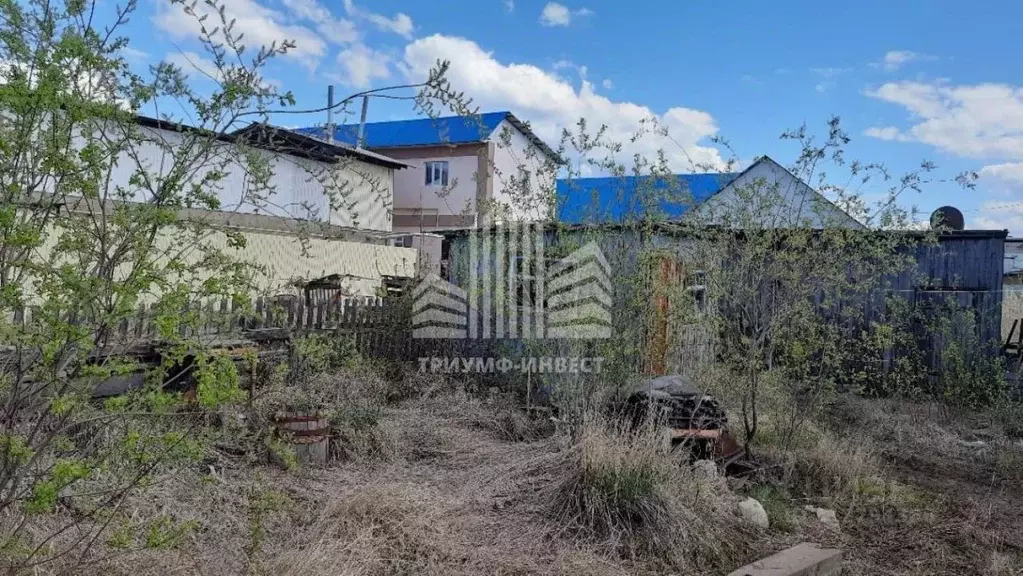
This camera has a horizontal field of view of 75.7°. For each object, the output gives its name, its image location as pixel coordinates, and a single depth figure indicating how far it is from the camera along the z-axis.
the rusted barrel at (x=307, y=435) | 4.59
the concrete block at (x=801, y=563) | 3.31
